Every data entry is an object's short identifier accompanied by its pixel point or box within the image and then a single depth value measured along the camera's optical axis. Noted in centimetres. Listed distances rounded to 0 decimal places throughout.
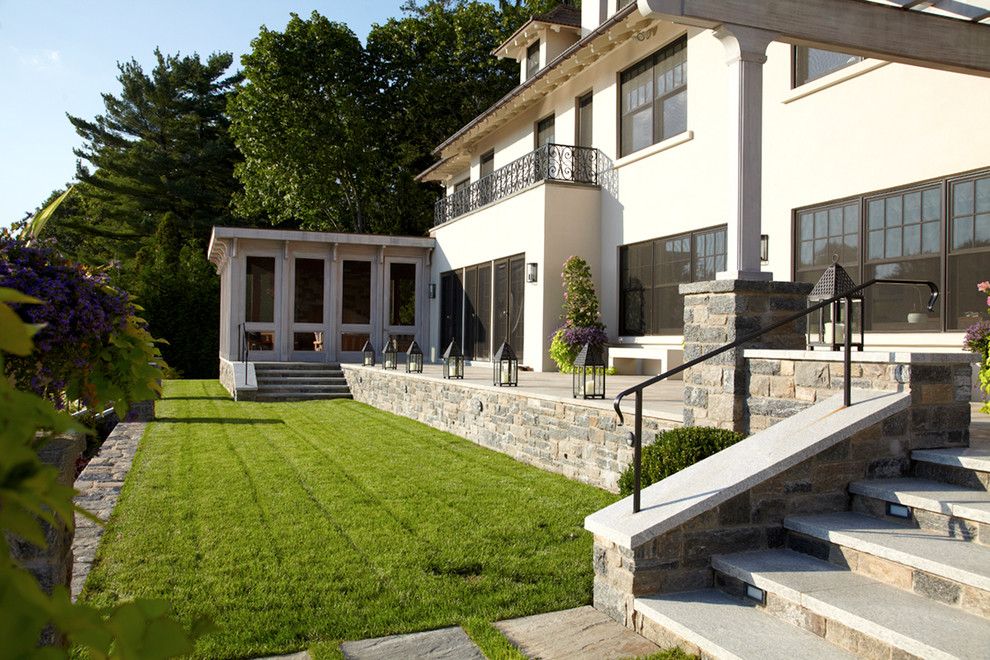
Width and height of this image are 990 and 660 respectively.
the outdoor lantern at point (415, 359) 1409
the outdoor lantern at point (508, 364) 1042
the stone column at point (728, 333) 588
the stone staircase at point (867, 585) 323
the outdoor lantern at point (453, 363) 1208
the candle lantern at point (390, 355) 1553
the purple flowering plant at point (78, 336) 304
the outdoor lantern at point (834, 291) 586
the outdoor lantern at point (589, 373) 804
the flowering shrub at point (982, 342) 618
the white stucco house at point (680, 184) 642
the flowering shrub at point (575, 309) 1278
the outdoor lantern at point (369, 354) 1711
